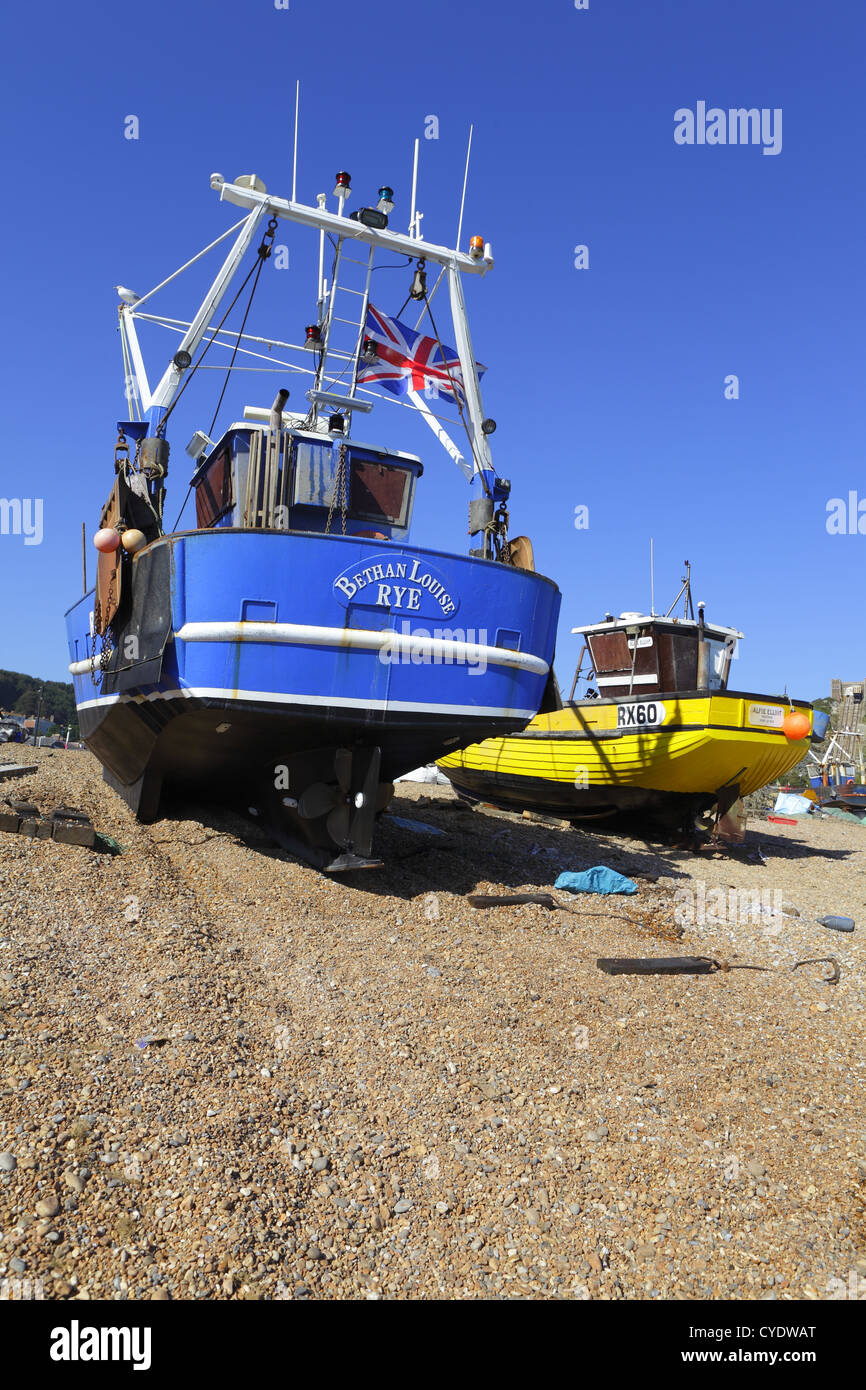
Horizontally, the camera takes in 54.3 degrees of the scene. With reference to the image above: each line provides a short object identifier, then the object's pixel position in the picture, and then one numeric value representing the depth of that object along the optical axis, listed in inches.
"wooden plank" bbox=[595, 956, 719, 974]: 211.6
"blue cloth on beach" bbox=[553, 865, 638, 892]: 308.2
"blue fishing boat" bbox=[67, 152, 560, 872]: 251.9
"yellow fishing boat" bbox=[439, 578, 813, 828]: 443.5
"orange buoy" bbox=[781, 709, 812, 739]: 448.8
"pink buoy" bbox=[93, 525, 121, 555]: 294.7
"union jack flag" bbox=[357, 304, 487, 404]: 349.7
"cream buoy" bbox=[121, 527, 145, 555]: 289.6
